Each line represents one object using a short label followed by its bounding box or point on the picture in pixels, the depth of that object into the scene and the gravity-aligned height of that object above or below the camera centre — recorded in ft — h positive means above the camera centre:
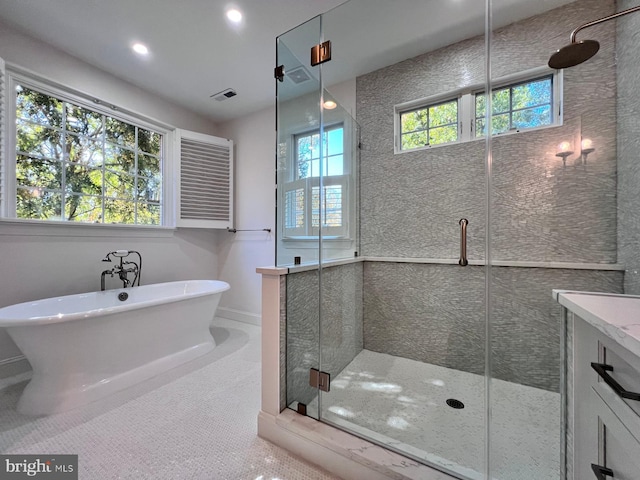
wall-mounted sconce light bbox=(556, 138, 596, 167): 5.26 +1.87
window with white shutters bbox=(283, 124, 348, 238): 6.12 +1.25
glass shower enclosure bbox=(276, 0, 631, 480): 4.79 +0.55
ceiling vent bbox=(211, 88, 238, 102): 9.03 +5.23
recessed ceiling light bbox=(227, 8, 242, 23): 5.86 +5.24
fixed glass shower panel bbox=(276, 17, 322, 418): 4.67 +0.86
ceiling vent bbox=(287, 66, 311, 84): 5.82 +3.78
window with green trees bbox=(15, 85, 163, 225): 6.89 +2.28
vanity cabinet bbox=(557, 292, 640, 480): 1.81 -1.26
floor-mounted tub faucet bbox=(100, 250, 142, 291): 7.67 -1.02
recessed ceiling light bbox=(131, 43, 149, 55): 6.90 +5.24
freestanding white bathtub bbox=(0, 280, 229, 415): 4.91 -2.38
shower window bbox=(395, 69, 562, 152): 5.77 +3.27
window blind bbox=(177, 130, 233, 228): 9.86 +2.30
